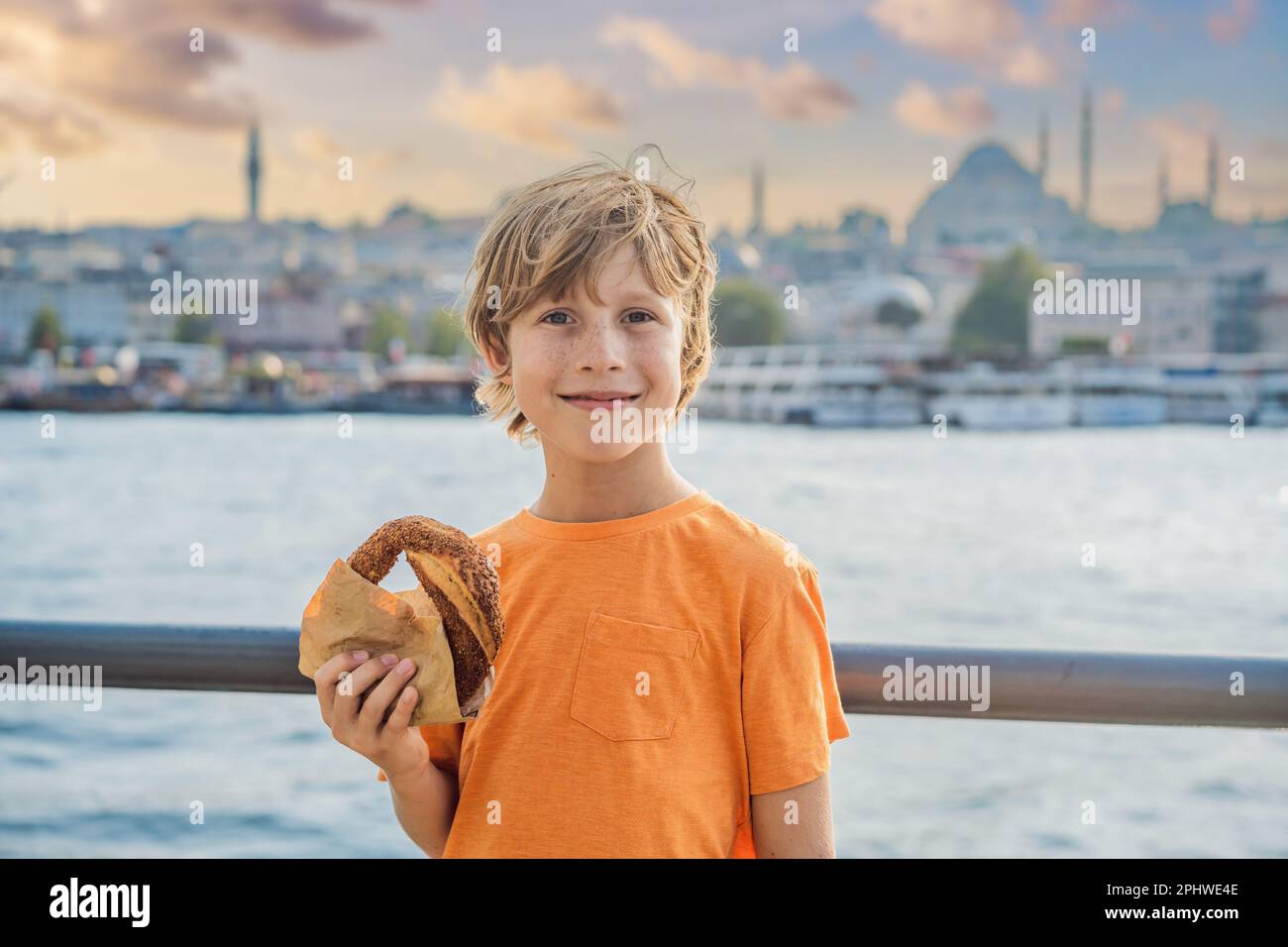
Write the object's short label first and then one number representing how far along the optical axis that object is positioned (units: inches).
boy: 31.4
